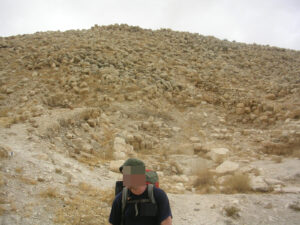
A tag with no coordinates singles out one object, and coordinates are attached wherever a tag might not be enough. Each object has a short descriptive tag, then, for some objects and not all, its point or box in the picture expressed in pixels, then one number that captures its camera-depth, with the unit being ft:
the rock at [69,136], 23.81
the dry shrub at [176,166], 22.86
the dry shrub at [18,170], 15.77
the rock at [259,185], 18.16
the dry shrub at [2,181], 13.93
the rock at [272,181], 18.93
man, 7.09
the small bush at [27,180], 14.93
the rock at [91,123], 27.32
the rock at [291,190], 17.34
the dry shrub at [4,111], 26.40
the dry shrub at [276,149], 25.77
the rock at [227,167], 22.07
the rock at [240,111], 35.09
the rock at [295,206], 15.29
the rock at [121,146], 24.56
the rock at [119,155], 23.29
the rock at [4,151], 16.63
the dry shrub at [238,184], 18.38
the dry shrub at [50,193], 14.29
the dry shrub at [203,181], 19.79
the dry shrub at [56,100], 30.23
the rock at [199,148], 27.12
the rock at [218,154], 25.12
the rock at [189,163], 22.99
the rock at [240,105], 35.78
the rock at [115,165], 20.92
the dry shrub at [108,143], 23.57
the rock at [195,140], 29.05
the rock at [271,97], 37.32
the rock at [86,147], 23.17
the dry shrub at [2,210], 11.95
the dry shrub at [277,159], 23.34
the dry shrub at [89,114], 27.82
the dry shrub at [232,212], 15.16
